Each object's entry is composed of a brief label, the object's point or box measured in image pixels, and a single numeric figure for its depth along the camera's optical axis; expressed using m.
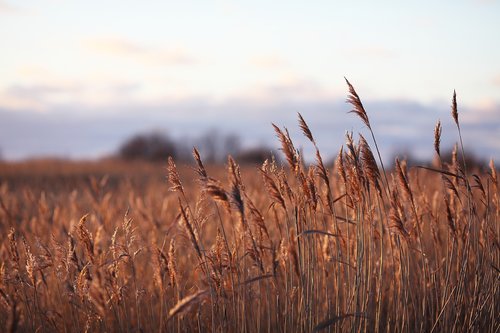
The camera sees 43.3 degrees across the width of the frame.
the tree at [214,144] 55.59
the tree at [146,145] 47.38
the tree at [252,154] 35.88
